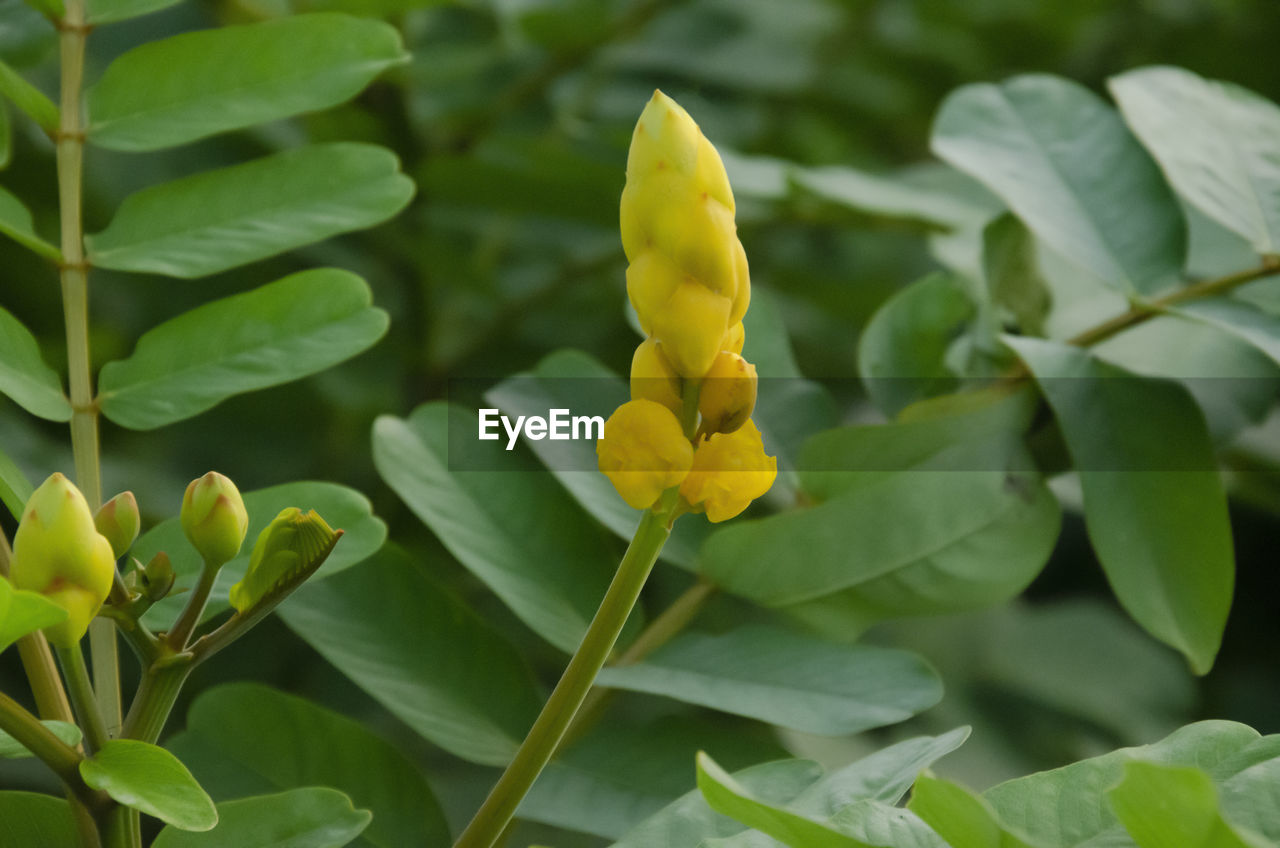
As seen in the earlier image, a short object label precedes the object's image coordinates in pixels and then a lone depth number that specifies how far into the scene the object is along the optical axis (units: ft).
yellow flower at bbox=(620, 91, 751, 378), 3.97
